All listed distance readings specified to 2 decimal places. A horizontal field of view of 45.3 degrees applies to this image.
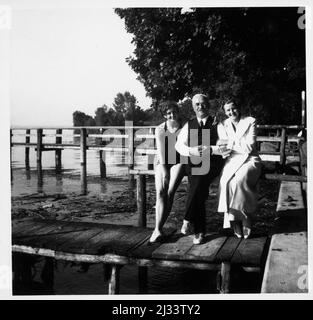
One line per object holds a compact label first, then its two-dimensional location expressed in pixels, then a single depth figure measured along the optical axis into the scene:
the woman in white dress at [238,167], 3.86
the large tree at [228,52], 9.94
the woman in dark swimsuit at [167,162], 3.94
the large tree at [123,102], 71.84
